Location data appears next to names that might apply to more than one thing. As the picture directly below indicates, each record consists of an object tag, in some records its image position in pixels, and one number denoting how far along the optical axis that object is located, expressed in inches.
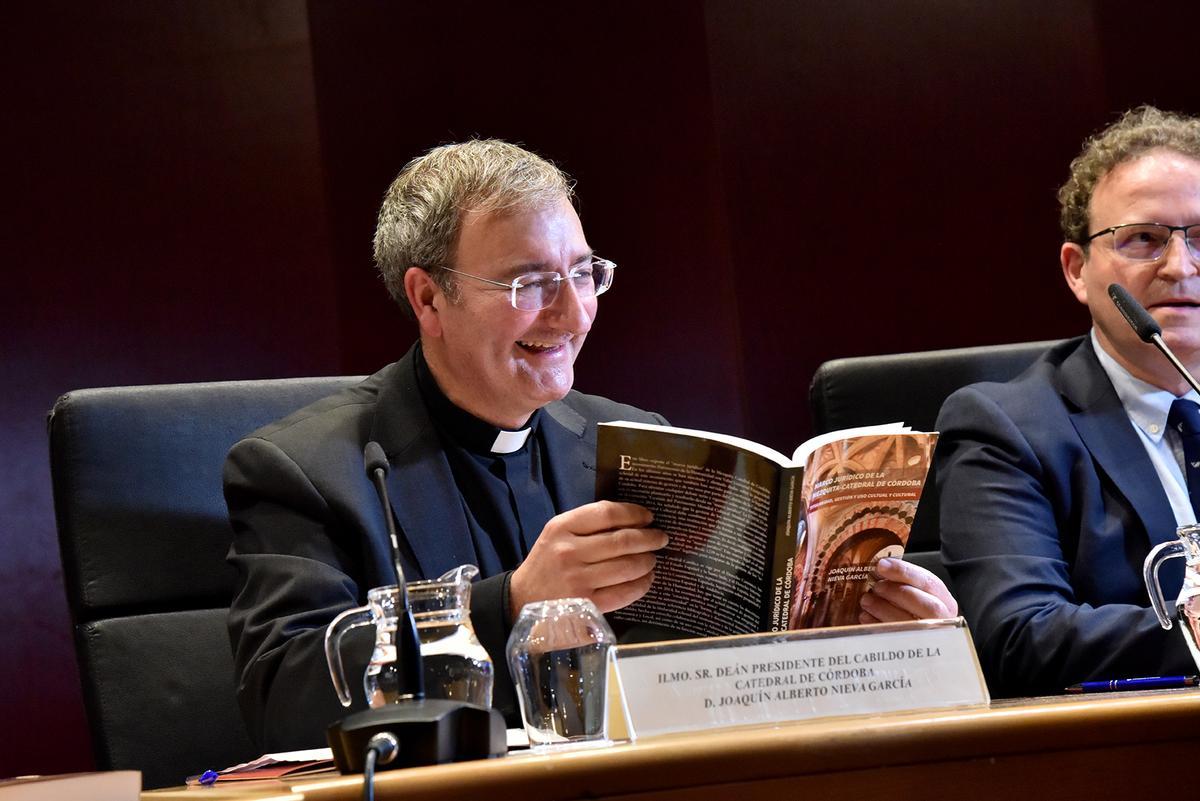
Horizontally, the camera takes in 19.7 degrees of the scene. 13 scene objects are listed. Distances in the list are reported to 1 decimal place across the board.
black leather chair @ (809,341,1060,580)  128.8
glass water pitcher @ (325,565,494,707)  91.1
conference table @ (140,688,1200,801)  82.5
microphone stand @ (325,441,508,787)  84.2
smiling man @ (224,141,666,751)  108.8
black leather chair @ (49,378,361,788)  113.1
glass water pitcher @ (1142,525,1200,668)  96.1
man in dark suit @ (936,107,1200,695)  116.7
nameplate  86.4
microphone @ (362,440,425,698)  88.0
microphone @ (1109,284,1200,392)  109.4
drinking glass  89.1
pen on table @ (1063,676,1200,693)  100.2
